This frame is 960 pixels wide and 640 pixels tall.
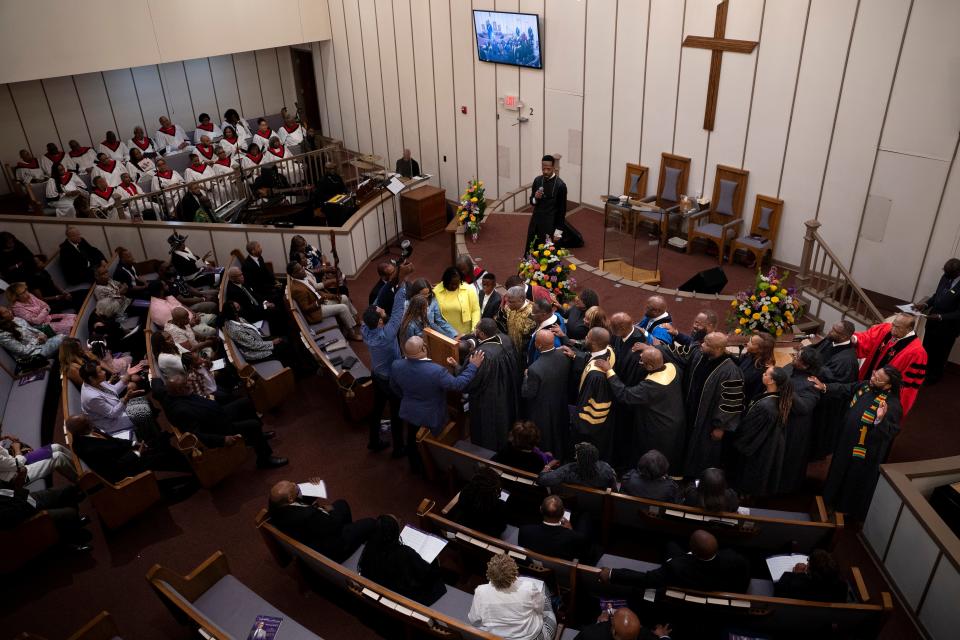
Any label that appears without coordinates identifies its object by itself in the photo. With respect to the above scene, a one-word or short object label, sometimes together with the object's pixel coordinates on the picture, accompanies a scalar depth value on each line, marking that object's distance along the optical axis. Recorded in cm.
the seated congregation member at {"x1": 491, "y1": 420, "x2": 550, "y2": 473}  478
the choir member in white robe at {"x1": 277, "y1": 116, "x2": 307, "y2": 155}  1483
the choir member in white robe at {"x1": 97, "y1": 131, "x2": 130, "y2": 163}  1298
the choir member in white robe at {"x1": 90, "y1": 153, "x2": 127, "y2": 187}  1241
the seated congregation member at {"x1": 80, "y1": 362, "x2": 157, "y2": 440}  601
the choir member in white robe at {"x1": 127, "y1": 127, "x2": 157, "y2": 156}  1320
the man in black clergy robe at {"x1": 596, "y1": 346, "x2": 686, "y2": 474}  491
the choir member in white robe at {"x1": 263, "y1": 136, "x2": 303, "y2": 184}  1308
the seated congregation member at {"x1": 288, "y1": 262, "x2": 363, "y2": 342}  793
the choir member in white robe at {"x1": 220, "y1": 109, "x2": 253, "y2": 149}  1459
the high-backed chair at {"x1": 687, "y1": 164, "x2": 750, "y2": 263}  941
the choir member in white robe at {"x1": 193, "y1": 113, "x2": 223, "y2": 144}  1420
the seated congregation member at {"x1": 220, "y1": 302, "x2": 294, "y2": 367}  717
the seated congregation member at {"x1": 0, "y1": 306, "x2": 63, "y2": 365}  728
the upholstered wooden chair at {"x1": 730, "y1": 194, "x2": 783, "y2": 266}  918
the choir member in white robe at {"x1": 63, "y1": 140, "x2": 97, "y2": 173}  1260
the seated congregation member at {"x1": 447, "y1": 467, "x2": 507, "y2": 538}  444
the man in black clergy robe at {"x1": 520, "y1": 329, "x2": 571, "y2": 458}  526
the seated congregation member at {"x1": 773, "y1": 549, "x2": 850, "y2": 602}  378
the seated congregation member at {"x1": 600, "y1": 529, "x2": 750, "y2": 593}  390
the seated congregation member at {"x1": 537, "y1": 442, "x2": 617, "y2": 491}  458
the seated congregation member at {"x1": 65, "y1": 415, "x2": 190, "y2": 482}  534
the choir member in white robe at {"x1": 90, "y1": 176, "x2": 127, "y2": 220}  1120
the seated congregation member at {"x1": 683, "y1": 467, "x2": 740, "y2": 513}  436
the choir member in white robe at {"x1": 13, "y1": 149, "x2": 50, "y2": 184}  1218
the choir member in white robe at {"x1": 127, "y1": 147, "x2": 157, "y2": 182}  1264
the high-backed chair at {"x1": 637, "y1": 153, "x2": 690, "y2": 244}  992
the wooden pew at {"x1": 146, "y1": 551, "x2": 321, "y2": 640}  410
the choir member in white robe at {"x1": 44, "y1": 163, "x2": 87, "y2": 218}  1144
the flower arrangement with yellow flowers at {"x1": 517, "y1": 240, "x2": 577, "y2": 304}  709
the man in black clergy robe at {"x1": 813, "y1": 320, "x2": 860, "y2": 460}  529
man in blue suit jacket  531
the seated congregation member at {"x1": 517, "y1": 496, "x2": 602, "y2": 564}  421
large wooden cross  876
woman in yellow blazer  640
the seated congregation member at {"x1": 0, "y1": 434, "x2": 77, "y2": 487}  535
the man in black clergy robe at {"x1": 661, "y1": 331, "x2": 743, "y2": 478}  487
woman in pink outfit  777
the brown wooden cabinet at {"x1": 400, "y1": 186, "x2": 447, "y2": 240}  1161
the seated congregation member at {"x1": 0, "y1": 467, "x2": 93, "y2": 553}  503
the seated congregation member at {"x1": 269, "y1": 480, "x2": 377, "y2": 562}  440
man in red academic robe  542
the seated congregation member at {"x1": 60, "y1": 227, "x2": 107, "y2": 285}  905
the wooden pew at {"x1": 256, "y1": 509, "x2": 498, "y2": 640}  381
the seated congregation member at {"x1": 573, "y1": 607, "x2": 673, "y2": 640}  343
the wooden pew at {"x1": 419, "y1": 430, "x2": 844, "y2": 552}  437
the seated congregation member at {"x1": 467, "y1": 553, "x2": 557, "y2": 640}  374
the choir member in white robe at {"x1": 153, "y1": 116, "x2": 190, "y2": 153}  1377
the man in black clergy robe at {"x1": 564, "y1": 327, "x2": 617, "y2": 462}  505
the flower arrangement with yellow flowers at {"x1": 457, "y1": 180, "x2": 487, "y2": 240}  1033
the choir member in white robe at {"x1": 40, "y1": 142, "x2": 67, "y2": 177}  1243
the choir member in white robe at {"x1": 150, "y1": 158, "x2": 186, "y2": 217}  1176
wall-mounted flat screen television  1097
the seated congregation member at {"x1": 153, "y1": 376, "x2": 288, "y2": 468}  567
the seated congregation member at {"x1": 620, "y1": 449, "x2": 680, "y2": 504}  449
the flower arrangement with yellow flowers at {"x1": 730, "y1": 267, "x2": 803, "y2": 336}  650
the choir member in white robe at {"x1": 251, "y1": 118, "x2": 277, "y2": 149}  1436
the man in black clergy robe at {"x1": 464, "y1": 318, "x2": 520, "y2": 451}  543
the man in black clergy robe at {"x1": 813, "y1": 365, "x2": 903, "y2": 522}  480
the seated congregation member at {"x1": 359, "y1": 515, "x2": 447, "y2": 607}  419
